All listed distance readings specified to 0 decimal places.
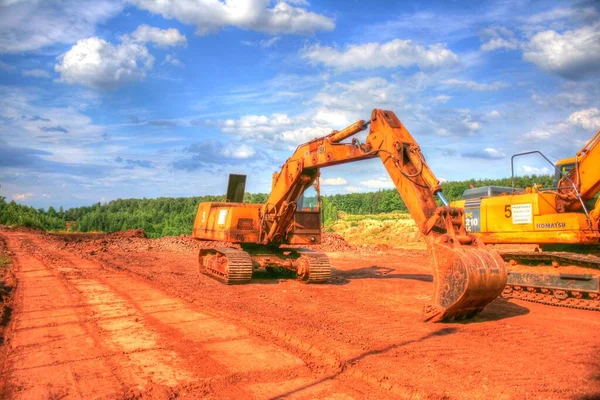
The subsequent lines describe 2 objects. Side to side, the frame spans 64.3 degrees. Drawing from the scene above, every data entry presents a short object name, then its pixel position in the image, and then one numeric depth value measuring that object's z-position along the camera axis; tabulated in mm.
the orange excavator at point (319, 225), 7191
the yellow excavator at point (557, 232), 9312
